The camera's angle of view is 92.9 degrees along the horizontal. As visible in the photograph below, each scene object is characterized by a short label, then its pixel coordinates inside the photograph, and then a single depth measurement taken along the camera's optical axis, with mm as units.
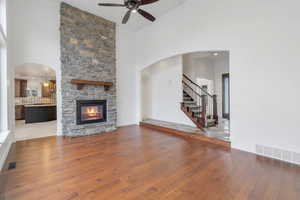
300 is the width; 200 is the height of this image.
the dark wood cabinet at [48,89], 8922
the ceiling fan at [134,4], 3240
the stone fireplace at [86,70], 4711
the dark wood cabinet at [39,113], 6777
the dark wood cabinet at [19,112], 7605
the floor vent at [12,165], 2604
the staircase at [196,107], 4750
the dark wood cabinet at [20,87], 8016
